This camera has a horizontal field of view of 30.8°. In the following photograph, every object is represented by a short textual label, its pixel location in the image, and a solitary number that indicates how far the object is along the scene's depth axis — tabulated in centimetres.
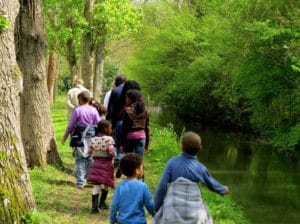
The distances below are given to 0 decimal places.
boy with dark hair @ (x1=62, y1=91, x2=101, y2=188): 1047
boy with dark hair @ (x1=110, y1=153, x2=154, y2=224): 599
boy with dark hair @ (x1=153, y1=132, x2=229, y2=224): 558
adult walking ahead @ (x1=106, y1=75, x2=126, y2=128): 1084
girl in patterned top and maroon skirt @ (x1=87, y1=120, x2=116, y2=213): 868
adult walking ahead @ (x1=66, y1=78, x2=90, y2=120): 1393
